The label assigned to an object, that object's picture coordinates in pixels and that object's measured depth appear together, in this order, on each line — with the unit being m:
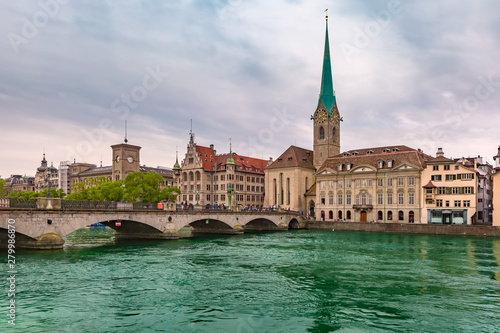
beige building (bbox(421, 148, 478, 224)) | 75.06
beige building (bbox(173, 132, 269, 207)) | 117.94
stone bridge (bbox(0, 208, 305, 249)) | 36.97
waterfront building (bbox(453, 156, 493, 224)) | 78.80
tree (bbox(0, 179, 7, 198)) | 106.50
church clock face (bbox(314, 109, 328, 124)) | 114.91
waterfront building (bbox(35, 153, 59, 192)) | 198.75
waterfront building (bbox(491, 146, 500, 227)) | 72.12
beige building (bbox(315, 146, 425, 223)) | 83.56
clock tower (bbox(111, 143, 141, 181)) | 153.75
